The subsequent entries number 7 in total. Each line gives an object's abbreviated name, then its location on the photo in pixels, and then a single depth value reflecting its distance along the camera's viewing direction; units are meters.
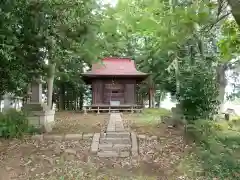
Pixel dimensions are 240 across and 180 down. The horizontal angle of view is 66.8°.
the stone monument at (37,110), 6.16
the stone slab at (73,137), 5.44
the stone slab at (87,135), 5.49
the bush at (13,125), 5.36
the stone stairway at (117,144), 4.67
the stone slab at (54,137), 5.39
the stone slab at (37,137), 5.40
